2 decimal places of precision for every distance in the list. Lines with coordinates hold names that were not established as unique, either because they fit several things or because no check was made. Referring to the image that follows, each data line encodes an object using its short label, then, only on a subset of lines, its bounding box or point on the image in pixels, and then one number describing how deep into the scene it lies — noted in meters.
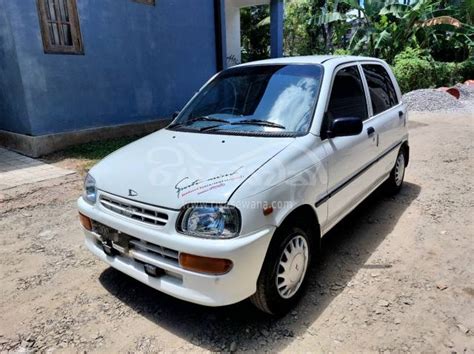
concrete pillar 12.92
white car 2.32
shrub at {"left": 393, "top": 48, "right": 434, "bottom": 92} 14.30
